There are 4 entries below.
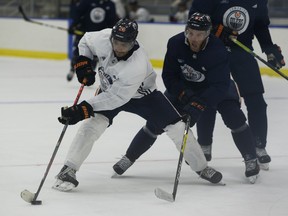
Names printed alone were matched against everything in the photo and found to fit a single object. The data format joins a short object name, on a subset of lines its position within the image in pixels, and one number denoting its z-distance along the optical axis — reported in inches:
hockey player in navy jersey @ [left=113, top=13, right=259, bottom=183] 310.5
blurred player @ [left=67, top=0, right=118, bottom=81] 697.0
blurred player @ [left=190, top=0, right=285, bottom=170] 345.7
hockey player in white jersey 296.2
